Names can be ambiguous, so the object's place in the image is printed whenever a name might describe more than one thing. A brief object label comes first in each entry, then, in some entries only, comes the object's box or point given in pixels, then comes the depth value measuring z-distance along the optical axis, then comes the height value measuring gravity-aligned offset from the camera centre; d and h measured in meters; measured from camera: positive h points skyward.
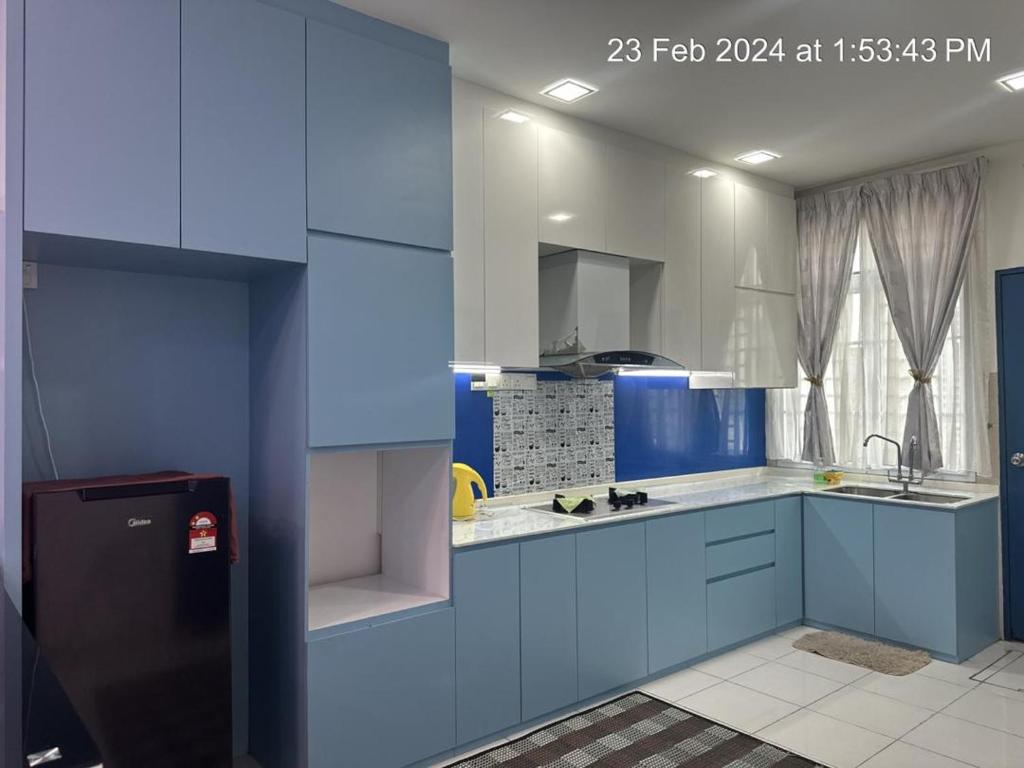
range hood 3.49 +0.44
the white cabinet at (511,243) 3.20 +0.73
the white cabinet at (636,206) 3.71 +1.05
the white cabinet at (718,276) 4.22 +0.74
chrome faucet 4.24 -0.42
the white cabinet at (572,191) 3.41 +1.04
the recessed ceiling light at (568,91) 3.19 +1.42
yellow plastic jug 3.29 -0.41
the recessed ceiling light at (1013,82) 3.16 +1.42
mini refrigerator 1.94 -0.58
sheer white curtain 4.14 +0.07
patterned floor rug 2.72 -1.37
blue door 4.04 -0.24
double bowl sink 4.01 -0.57
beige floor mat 3.64 -1.35
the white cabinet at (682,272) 4.01 +0.74
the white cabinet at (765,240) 4.48 +1.03
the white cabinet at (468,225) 3.09 +0.78
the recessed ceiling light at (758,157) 4.18 +1.44
